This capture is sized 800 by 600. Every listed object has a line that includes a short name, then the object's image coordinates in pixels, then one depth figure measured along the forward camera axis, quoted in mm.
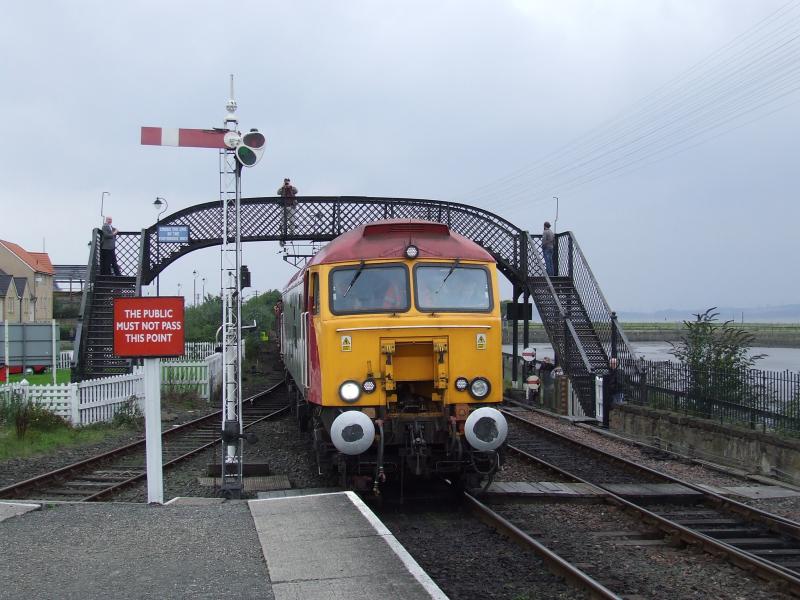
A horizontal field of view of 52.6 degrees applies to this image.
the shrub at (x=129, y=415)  17406
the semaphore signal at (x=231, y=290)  9930
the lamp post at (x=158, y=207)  21819
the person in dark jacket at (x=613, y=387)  17344
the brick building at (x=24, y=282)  49656
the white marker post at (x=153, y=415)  8742
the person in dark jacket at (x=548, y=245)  23062
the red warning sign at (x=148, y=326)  8719
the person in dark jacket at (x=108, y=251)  22375
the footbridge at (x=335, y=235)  20719
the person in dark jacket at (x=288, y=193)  22625
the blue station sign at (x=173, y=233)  22203
